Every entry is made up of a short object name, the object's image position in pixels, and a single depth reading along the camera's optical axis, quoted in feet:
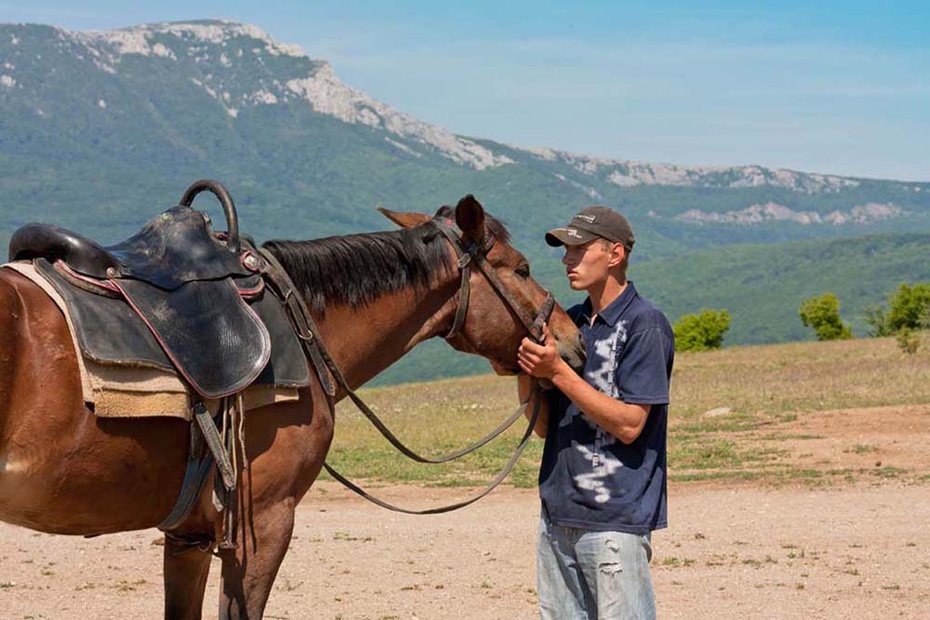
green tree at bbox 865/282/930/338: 199.78
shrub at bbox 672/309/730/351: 214.90
